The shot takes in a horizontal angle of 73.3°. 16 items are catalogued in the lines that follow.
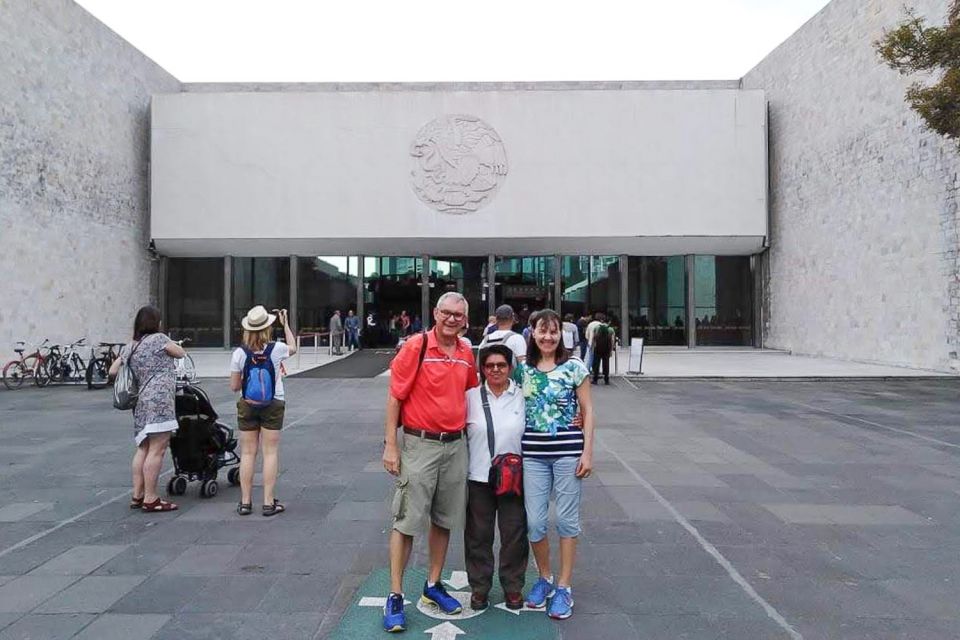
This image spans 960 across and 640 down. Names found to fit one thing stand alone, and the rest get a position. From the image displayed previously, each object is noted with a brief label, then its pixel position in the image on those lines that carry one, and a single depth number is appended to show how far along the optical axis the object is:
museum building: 25.09
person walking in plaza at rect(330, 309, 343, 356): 24.31
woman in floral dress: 5.22
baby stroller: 5.67
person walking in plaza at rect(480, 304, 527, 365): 6.15
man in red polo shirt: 3.31
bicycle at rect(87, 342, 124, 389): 14.13
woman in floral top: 3.36
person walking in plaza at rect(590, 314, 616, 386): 14.30
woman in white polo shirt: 3.37
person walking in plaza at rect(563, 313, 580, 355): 12.66
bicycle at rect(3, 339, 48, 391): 14.53
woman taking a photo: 5.05
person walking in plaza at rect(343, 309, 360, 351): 25.91
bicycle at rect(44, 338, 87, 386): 14.99
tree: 10.78
